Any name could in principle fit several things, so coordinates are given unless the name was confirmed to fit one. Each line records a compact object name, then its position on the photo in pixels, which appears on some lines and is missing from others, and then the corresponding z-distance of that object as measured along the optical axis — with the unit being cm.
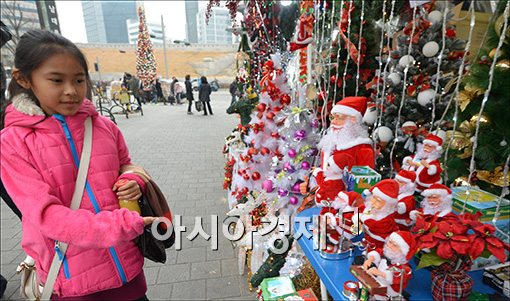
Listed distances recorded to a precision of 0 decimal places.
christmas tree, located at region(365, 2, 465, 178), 259
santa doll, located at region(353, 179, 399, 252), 114
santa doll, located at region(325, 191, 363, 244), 136
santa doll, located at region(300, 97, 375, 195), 167
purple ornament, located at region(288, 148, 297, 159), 247
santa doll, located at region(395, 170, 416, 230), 126
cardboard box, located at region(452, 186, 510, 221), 132
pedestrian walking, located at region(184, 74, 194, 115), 1319
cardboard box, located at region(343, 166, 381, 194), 151
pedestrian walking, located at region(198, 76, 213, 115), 1164
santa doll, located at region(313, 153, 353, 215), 157
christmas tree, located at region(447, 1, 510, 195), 180
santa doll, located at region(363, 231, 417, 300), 102
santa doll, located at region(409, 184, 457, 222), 115
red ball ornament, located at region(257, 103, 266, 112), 283
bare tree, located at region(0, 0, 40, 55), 2022
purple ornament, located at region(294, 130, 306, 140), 248
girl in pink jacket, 107
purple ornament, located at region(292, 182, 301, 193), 244
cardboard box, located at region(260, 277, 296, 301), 171
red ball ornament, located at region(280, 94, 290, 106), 280
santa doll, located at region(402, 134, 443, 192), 143
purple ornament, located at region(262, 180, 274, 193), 259
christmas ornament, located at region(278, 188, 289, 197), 244
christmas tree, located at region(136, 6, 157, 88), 2536
